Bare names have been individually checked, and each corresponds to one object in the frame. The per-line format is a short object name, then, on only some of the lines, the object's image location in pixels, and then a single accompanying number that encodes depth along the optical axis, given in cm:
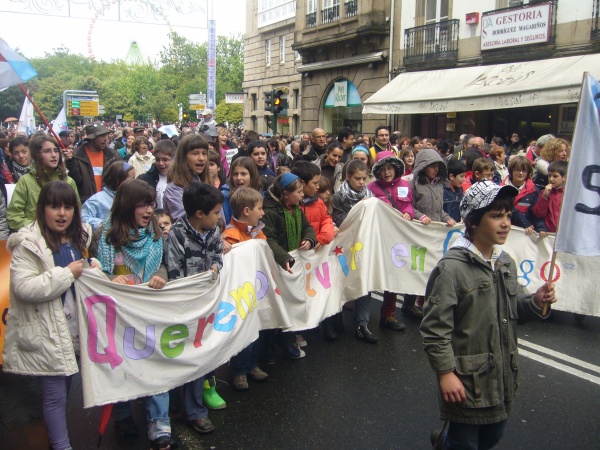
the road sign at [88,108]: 3453
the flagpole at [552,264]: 283
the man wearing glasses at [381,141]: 921
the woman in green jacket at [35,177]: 505
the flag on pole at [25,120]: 1292
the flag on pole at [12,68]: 531
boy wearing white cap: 272
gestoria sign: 1530
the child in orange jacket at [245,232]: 445
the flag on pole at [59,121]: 1170
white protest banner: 357
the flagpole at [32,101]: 521
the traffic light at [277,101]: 1900
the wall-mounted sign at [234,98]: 3491
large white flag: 300
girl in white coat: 325
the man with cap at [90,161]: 673
